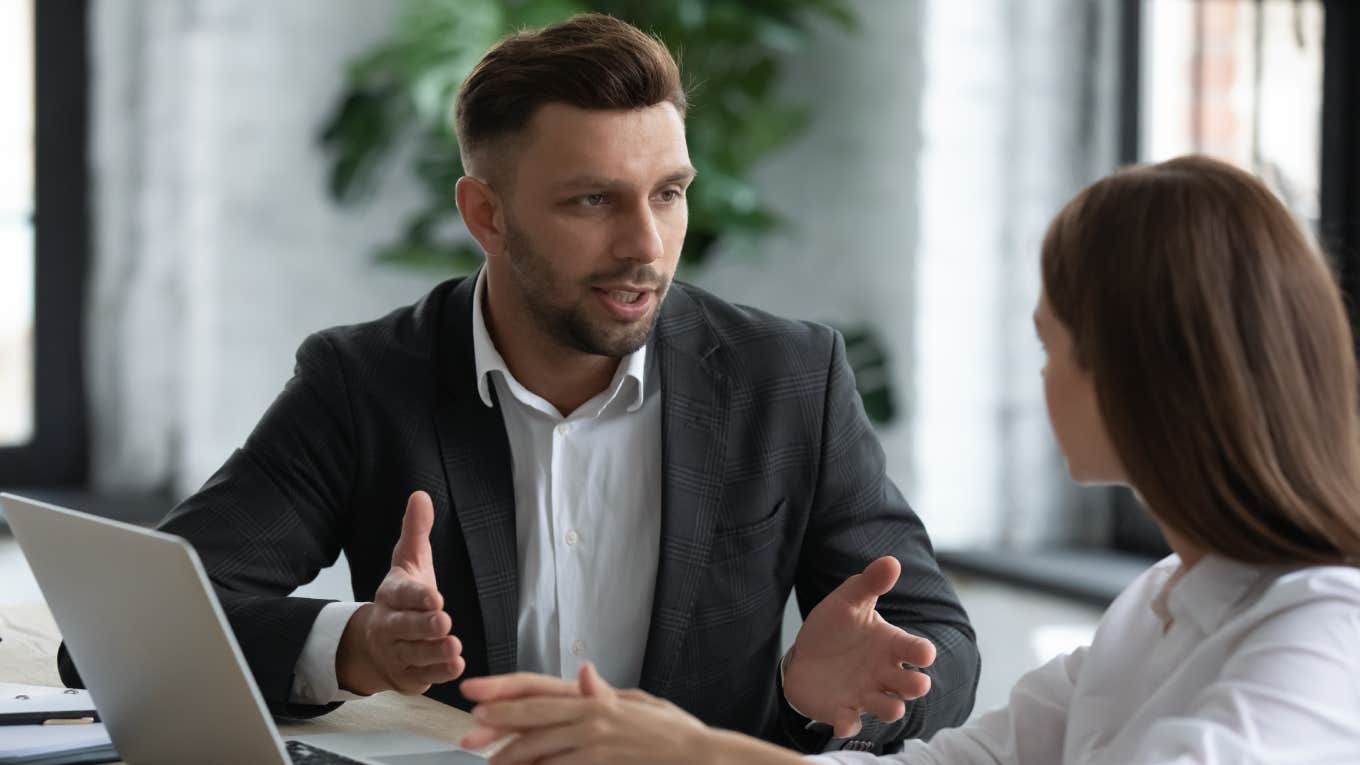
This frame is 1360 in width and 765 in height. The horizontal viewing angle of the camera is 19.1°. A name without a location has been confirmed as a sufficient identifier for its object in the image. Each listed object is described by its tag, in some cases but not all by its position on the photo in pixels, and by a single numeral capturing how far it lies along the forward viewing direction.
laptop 2.54
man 3.01
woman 2.43
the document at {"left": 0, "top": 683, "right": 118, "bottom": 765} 2.69
